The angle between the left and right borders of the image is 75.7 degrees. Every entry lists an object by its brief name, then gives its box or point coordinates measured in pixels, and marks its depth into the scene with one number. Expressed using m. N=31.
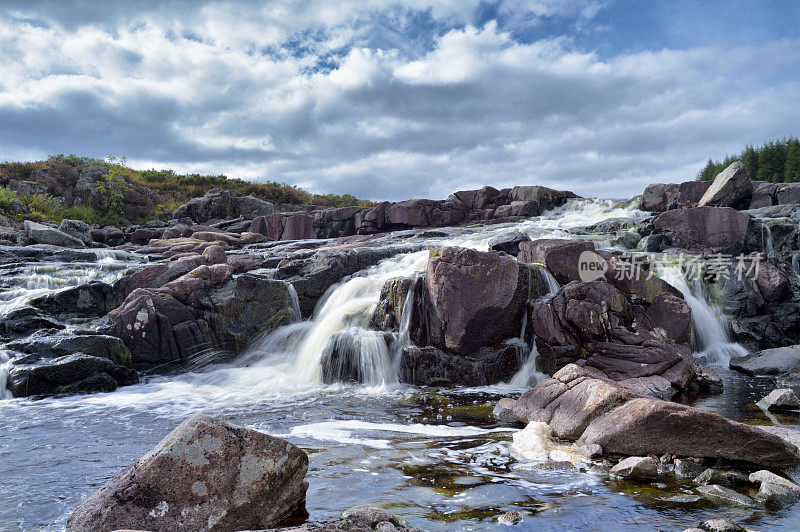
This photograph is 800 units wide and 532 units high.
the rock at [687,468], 5.93
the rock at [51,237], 23.45
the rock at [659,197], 27.64
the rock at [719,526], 4.30
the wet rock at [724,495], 5.13
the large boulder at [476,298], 12.02
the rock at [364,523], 4.03
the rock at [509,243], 17.62
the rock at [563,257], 13.68
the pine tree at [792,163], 48.67
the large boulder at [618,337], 10.72
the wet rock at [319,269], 15.81
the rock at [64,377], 10.93
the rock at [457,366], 11.76
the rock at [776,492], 5.09
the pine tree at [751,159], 56.10
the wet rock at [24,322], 12.90
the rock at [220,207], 37.84
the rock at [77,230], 26.67
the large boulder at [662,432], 6.12
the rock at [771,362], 11.98
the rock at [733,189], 23.66
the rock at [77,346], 11.75
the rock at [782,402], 9.02
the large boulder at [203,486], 4.34
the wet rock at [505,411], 8.66
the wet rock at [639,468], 5.77
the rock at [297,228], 32.41
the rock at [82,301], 14.17
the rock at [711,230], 18.53
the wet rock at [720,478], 5.64
